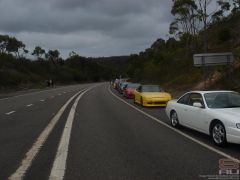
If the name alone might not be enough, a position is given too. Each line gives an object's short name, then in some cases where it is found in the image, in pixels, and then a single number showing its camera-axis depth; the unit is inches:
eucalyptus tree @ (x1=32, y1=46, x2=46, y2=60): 2443.4
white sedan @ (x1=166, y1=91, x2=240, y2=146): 188.0
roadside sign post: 534.7
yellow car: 435.3
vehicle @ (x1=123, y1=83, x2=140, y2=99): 628.6
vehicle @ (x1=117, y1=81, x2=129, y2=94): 803.0
